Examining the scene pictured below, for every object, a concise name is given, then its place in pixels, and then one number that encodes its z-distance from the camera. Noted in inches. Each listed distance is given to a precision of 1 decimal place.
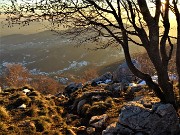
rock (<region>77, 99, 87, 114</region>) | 540.2
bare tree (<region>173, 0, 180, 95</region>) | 317.5
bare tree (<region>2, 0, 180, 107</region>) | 307.1
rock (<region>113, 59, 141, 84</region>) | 808.7
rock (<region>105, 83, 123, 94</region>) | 621.5
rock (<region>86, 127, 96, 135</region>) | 406.1
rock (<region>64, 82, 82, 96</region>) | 836.0
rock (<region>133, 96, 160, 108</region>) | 339.3
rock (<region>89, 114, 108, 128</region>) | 412.9
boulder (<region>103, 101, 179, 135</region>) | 302.3
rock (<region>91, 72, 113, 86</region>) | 861.2
